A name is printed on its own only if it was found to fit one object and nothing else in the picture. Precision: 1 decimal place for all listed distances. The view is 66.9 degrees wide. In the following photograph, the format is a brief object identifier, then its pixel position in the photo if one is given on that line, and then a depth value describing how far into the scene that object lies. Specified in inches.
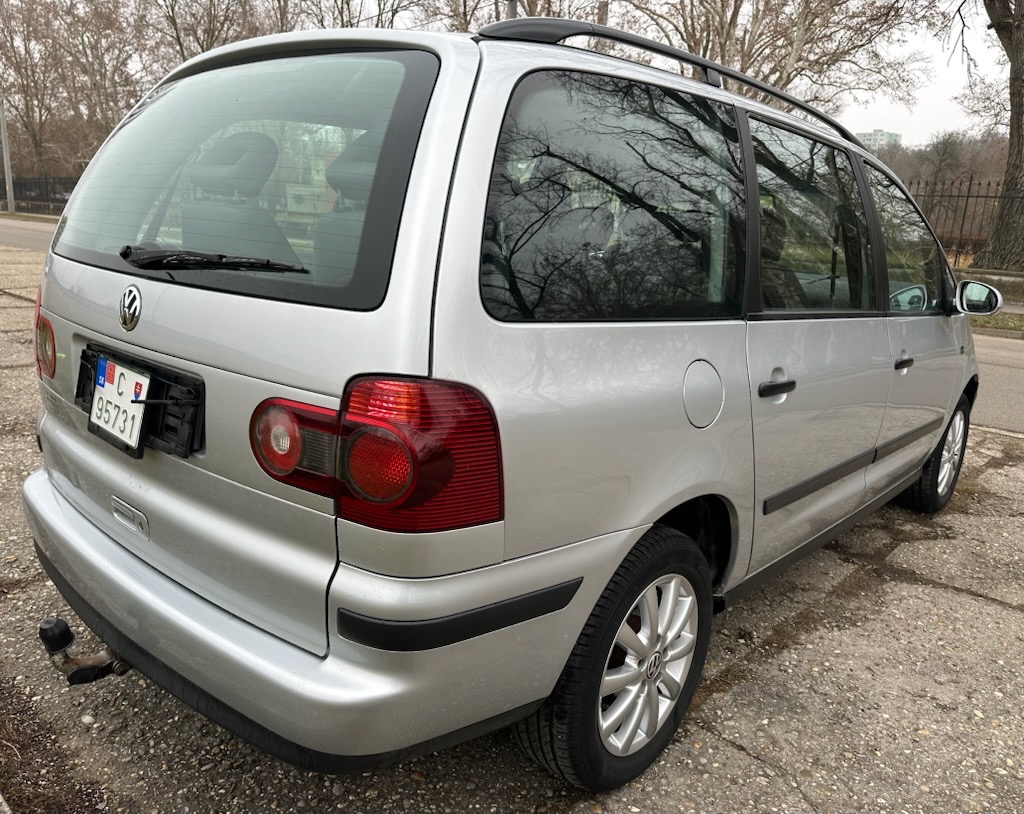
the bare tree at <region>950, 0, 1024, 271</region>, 682.8
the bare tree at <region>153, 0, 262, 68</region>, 1266.0
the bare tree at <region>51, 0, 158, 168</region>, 1576.0
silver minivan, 57.2
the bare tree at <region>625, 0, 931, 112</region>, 951.0
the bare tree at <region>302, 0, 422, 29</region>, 1032.8
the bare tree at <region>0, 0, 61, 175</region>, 1705.2
